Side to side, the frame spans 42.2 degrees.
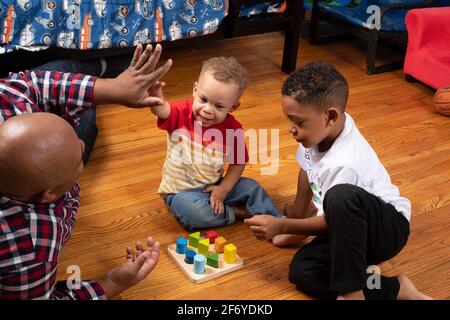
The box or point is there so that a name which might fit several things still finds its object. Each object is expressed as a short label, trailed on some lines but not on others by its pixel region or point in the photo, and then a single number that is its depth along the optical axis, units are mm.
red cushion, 2783
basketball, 2600
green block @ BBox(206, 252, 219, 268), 1635
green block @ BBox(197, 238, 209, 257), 1677
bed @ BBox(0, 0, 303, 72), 2326
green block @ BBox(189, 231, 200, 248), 1718
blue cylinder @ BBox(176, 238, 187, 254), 1689
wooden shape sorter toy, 1616
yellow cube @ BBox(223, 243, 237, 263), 1654
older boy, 1413
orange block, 1708
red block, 1754
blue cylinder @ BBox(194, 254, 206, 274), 1604
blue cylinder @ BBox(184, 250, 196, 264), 1651
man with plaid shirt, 1188
